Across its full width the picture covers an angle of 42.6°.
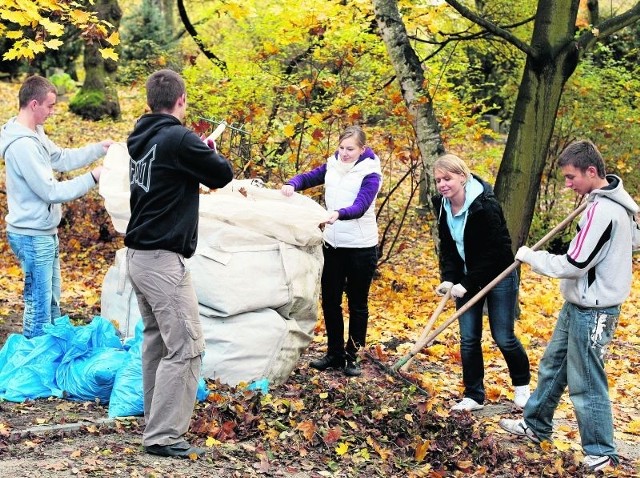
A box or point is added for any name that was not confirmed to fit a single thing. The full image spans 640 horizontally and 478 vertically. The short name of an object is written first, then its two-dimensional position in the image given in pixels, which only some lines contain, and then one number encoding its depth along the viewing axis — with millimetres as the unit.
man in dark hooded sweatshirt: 3891
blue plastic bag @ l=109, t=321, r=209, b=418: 4594
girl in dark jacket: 5035
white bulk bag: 5176
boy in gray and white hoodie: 4312
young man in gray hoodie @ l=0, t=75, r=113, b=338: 5148
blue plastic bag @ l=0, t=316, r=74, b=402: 4965
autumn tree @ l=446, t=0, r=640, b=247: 7758
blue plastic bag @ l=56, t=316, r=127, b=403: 4902
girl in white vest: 5664
